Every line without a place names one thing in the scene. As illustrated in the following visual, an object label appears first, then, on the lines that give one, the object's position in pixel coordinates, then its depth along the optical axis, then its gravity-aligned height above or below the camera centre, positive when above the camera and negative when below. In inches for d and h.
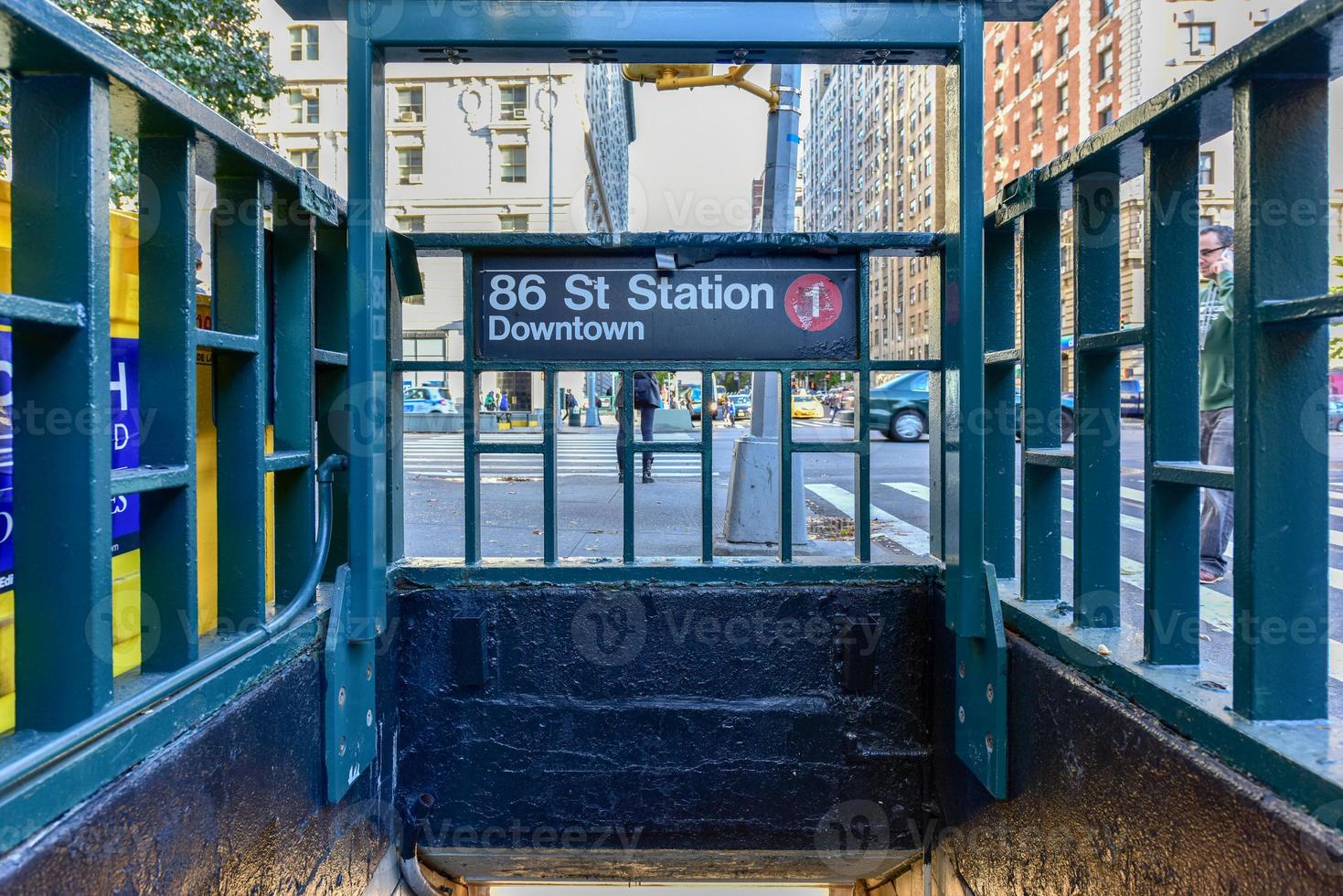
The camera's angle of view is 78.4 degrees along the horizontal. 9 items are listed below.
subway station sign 106.5 +16.2
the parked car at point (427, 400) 1315.2 +55.7
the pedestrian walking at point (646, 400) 346.0 +14.6
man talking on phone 158.7 +9.0
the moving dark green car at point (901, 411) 666.2 +17.7
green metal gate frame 94.3 +36.8
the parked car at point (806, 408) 1306.6 +41.8
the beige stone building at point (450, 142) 1392.7 +508.0
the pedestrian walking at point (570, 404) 1221.7 +46.3
